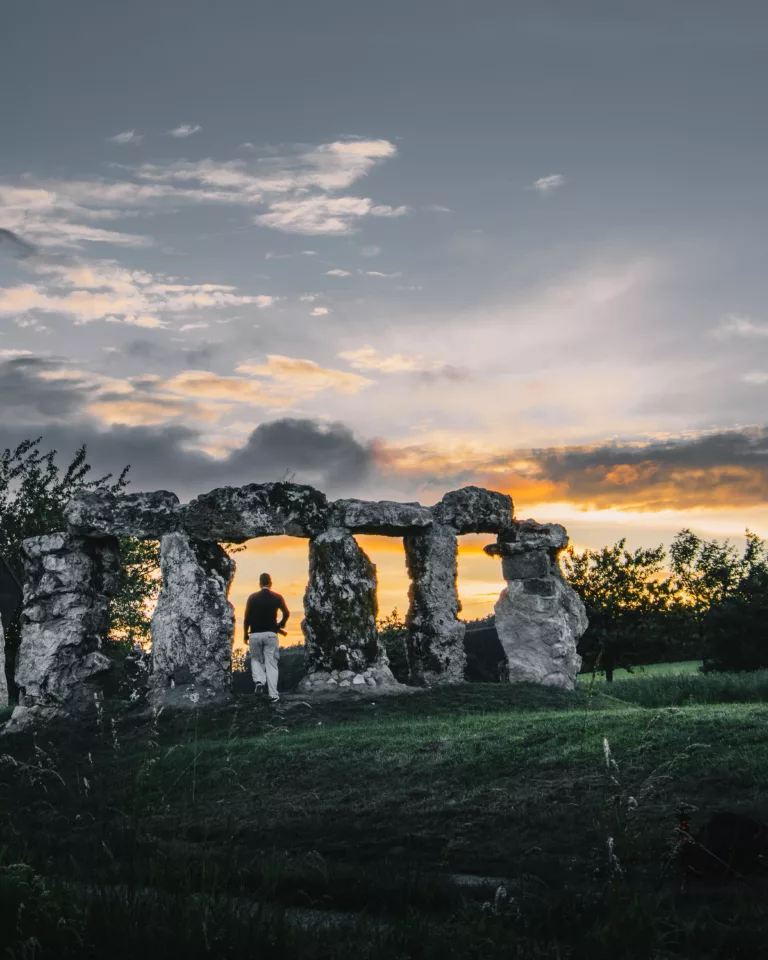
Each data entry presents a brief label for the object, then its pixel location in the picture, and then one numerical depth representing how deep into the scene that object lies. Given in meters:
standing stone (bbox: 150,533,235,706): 18.59
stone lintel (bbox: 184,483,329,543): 19.05
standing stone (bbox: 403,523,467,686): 20.45
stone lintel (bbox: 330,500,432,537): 19.44
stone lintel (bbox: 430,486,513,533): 21.02
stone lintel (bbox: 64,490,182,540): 19.45
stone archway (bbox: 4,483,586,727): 18.78
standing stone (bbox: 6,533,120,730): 19.27
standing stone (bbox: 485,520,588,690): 21.59
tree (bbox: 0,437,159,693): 33.19
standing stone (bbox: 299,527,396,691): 18.64
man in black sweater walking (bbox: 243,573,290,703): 18.05
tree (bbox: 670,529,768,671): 26.83
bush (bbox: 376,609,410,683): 21.94
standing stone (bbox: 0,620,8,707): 29.30
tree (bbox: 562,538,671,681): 29.00
